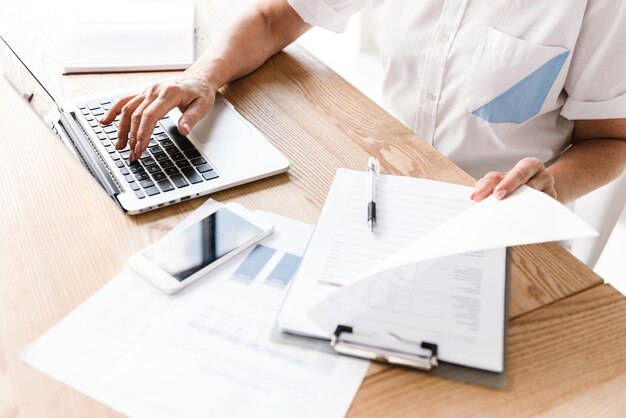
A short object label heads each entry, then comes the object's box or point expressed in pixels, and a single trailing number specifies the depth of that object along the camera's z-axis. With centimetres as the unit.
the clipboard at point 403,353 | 59
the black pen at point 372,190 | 75
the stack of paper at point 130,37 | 111
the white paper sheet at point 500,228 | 62
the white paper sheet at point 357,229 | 66
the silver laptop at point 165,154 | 81
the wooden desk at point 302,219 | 58
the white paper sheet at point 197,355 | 57
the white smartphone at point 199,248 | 68
